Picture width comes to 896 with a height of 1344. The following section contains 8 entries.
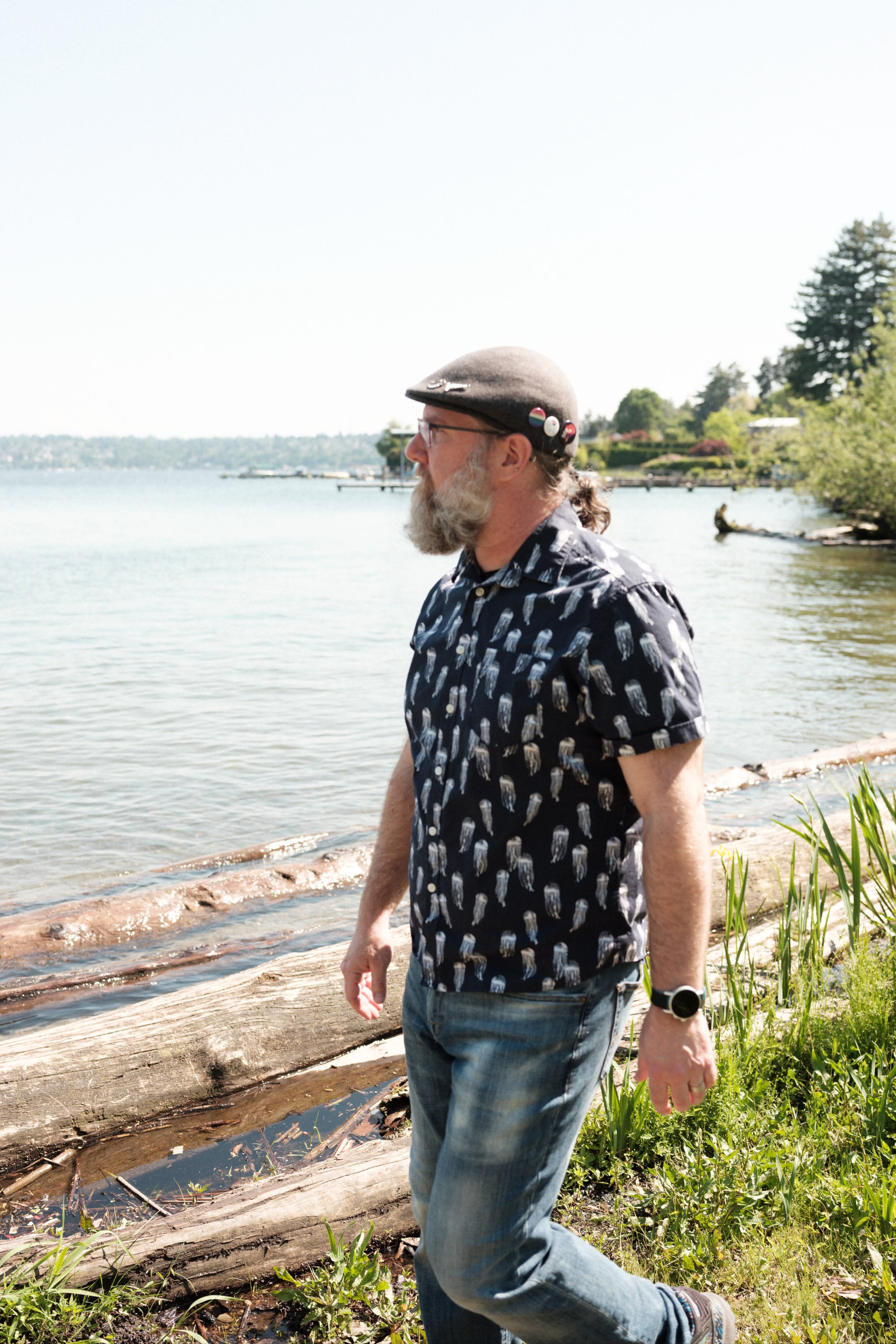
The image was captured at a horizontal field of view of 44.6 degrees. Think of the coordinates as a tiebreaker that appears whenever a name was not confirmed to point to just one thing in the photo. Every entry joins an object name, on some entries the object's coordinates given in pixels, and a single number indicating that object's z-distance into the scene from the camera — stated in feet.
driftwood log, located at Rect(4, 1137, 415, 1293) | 10.09
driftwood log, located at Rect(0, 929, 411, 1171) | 13.20
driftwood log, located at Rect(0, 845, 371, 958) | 22.50
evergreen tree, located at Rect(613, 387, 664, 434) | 555.69
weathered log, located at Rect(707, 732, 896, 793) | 34.88
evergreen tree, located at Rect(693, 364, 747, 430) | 536.83
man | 7.17
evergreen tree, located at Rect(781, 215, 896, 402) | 281.74
